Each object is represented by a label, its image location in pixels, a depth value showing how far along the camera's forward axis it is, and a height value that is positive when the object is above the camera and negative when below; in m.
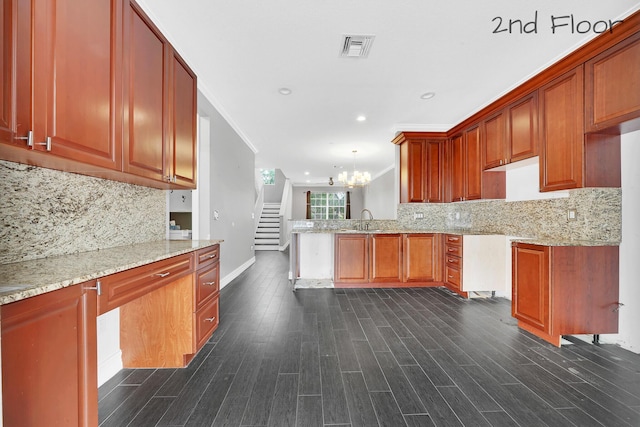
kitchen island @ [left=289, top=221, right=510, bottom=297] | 4.24 -0.66
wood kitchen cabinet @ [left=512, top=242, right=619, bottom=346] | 2.36 -0.64
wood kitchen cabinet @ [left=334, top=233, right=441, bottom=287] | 4.25 -0.69
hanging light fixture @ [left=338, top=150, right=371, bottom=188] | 7.39 +1.06
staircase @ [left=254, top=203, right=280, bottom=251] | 8.79 -0.48
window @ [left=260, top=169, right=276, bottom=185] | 12.37 +1.80
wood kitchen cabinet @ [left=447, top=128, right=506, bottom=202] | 3.85 +0.65
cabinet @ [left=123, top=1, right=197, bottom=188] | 1.71 +0.82
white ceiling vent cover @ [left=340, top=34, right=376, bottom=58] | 2.47 +1.63
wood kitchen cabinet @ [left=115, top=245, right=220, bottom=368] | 2.04 -0.83
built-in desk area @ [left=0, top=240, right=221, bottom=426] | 0.85 -0.39
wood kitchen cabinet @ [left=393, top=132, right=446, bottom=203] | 4.68 +0.86
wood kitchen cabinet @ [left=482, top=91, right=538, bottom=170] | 2.98 +1.02
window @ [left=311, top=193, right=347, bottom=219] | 13.81 +0.56
